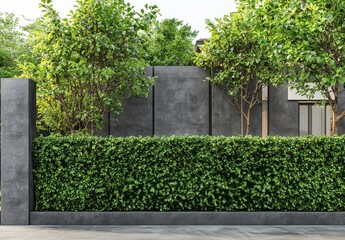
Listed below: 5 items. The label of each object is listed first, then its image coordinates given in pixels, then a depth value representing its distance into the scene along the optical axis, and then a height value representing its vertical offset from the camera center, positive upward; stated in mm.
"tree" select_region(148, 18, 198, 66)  37000 +6092
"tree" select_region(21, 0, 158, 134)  12883 +1913
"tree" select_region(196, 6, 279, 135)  15836 +2170
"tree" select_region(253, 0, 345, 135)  11039 +2088
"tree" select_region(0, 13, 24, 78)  31703 +6176
